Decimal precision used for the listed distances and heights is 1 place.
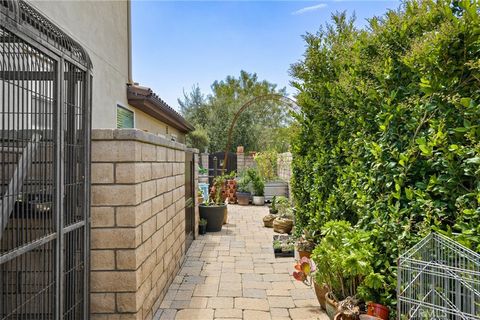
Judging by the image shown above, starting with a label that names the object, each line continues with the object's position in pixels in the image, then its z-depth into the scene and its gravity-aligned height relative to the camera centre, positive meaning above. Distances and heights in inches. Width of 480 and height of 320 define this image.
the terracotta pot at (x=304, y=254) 156.6 -42.6
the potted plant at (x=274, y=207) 285.4 -37.2
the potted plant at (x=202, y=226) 240.4 -44.9
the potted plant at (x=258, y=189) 401.1 -30.4
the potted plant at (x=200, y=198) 280.7 -28.6
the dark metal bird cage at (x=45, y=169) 58.1 -0.6
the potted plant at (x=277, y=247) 184.2 -46.0
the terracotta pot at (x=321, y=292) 113.1 -45.0
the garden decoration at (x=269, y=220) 267.9 -45.6
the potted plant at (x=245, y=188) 405.7 -29.6
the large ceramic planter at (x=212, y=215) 248.4 -38.0
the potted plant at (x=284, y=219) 238.1 -40.1
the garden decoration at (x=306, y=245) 157.7 -39.4
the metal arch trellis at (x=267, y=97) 429.7 +88.1
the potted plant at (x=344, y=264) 89.0 -29.0
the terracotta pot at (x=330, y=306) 102.4 -44.7
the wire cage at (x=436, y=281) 63.0 -25.0
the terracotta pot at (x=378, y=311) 86.5 -38.8
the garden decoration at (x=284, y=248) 182.9 -46.5
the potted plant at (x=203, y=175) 474.6 -15.6
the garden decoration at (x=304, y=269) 123.7 -39.4
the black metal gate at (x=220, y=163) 531.2 +2.4
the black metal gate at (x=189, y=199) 199.2 -21.4
